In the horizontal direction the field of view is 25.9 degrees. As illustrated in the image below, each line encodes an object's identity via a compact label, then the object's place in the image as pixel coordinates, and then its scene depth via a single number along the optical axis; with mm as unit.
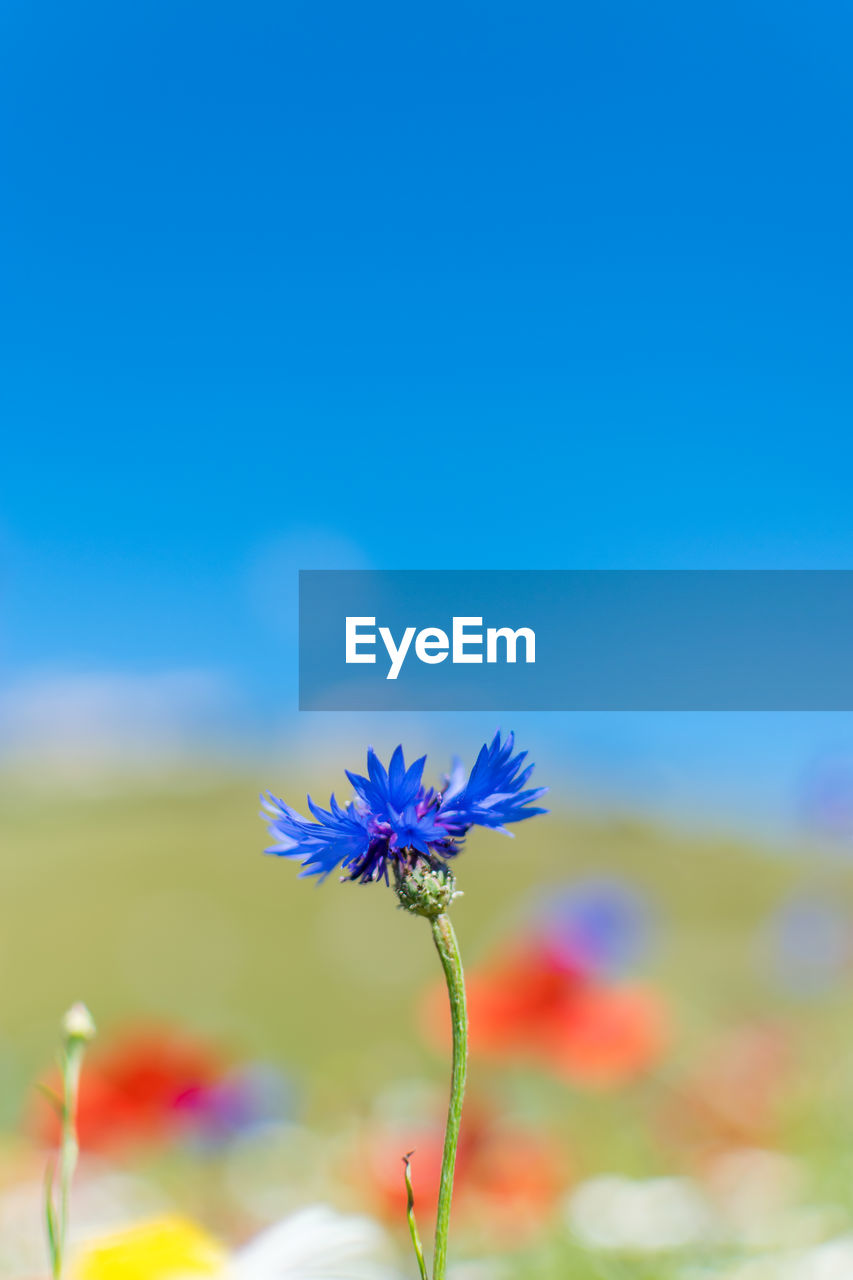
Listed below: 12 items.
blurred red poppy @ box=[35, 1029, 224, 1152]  665
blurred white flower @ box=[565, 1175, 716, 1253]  570
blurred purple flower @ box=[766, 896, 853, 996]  2183
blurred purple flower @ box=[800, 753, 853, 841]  1984
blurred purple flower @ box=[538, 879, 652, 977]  1477
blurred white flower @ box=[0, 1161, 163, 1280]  506
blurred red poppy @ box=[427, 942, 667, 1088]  1365
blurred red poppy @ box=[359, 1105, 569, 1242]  648
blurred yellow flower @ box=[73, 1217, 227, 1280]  345
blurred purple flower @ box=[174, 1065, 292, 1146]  676
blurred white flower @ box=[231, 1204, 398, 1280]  343
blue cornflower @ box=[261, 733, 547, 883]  293
